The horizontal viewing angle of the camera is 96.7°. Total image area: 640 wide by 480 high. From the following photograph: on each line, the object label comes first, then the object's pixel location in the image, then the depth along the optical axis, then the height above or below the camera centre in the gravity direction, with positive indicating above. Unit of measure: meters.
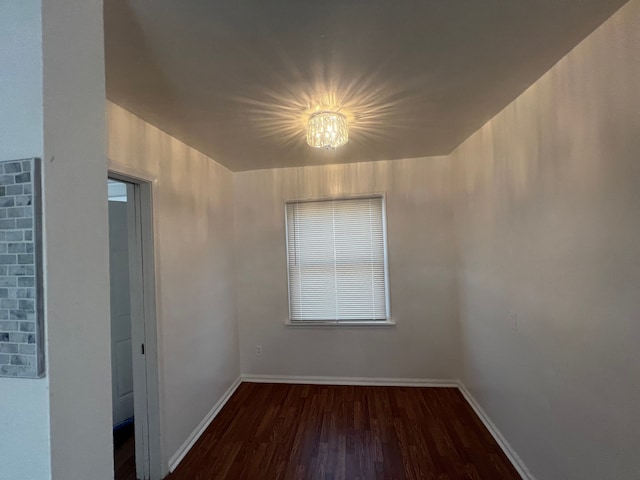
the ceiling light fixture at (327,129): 1.84 +0.75
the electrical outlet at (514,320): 1.90 -0.57
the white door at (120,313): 2.48 -0.56
